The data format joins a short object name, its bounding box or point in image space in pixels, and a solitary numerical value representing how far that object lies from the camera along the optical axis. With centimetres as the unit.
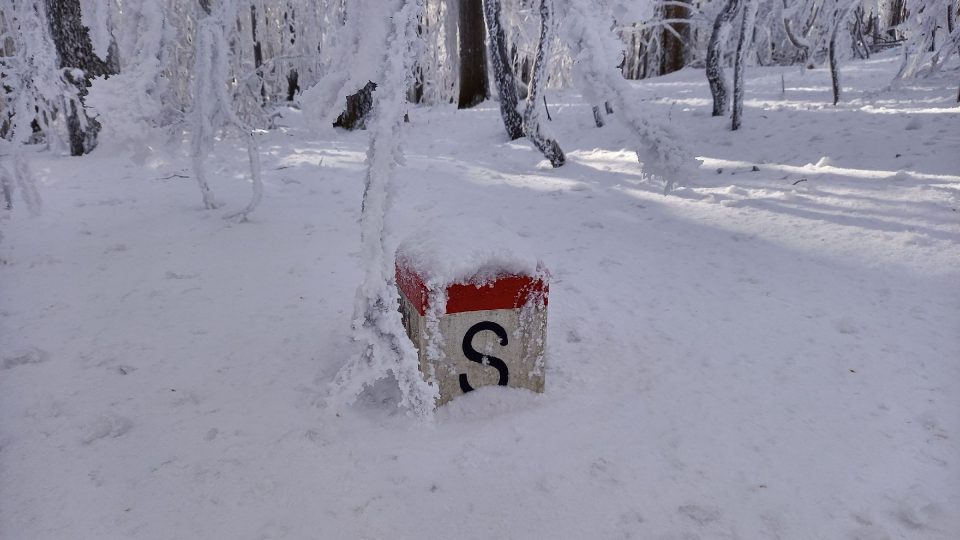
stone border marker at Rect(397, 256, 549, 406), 199
